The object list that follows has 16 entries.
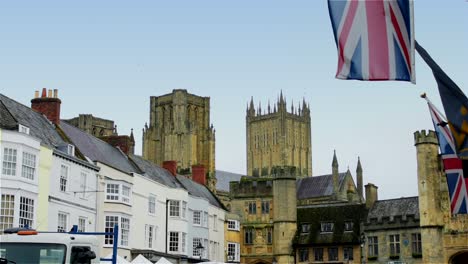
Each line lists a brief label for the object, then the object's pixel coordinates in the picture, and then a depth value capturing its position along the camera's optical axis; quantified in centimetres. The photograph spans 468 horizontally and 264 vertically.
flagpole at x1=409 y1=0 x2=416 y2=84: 1319
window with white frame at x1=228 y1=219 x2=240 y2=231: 6631
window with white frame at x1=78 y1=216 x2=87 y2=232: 4014
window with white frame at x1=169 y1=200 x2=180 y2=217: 5162
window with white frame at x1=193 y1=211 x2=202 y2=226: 5519
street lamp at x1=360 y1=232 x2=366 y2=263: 6581
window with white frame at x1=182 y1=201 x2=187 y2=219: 5245
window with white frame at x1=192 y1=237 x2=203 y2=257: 5403
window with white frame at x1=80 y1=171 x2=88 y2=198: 4027
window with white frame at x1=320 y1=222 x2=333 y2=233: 6946
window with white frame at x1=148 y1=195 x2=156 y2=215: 4841
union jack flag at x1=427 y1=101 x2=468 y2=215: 1756
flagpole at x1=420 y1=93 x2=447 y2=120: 1784
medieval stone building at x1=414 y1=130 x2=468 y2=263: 5934
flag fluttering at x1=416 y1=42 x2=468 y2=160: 1368
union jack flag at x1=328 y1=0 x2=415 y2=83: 1309
